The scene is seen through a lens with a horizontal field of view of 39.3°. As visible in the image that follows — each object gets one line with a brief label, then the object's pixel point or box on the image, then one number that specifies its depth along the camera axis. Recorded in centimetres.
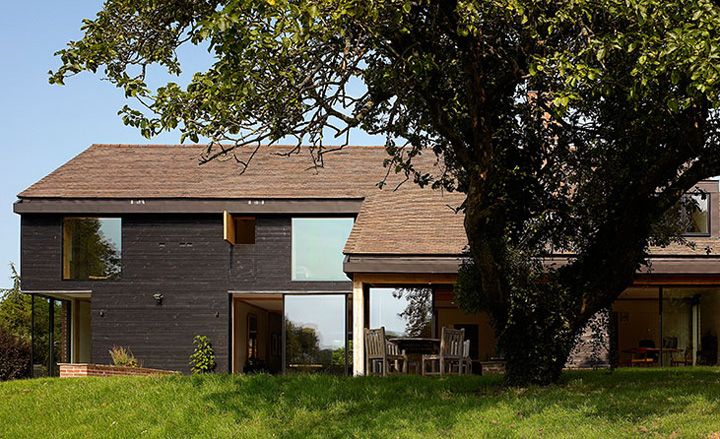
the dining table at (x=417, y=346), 1902
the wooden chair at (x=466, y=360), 1900
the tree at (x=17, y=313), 3648
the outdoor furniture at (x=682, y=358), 2259
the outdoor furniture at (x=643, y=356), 2273
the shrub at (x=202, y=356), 2562
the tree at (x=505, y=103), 1059
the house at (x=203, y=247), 2545
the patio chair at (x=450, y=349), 1811
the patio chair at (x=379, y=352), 1797
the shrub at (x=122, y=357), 2441
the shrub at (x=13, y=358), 2548
